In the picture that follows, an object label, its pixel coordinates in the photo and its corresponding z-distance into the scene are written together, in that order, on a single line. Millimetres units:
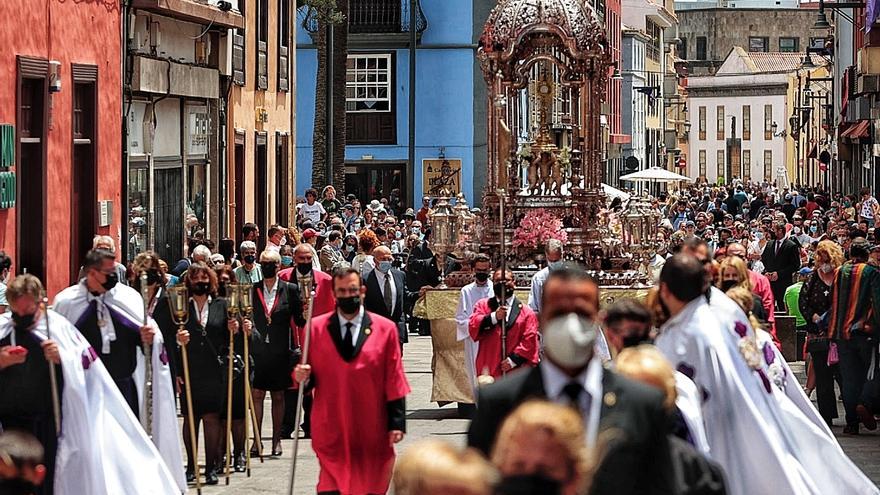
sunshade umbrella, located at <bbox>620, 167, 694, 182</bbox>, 51969
